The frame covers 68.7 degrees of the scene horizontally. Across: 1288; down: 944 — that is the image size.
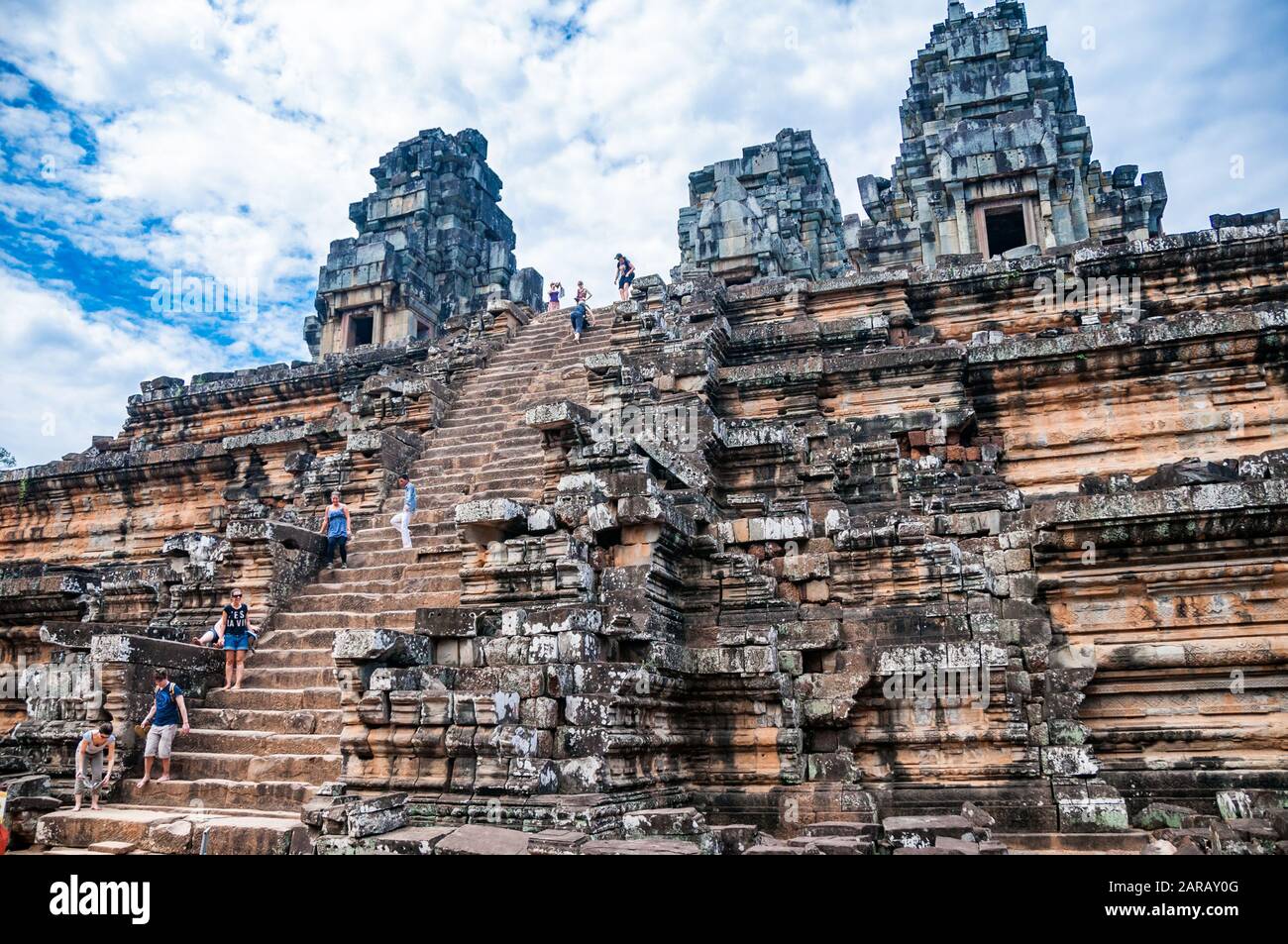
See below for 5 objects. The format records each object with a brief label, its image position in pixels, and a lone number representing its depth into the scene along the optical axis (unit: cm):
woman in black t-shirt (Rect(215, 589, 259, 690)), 839
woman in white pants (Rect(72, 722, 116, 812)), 724
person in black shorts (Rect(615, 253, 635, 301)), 1828
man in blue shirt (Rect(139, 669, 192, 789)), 752
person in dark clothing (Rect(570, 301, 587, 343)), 1519
